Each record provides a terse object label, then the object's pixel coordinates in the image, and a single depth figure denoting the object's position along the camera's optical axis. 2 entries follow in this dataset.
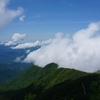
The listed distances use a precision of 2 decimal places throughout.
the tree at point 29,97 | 87.30
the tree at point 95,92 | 74.39
